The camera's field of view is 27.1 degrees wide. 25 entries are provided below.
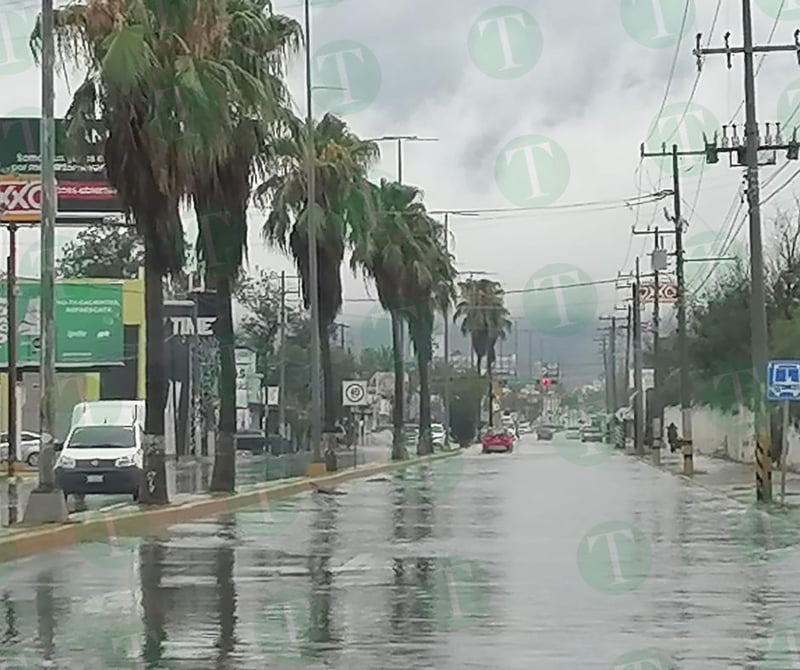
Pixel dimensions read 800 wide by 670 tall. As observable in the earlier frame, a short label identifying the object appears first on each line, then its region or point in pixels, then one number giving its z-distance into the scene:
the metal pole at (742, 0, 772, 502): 35.25
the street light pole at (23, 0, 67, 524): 25.03
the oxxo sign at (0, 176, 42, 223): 55.91
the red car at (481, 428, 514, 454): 96.56
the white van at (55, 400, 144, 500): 34.94
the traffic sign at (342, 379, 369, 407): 59.47
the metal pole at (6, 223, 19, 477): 48.88
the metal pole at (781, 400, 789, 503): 35.93
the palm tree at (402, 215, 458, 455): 71.56
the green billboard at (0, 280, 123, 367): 67.69
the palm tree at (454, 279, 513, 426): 119.19
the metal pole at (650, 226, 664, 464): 72.71
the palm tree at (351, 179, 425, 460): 64.69
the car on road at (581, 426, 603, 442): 153.51
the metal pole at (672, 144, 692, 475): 55.04
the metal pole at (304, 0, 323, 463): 46.53
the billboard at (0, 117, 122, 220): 69.06
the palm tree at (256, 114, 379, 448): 49.66
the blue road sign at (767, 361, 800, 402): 34.28
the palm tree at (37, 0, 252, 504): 29.48
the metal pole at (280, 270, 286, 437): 80.28
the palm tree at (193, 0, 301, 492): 33.38
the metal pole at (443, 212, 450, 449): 80.67
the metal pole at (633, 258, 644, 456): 91.50
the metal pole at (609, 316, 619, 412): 148.04
